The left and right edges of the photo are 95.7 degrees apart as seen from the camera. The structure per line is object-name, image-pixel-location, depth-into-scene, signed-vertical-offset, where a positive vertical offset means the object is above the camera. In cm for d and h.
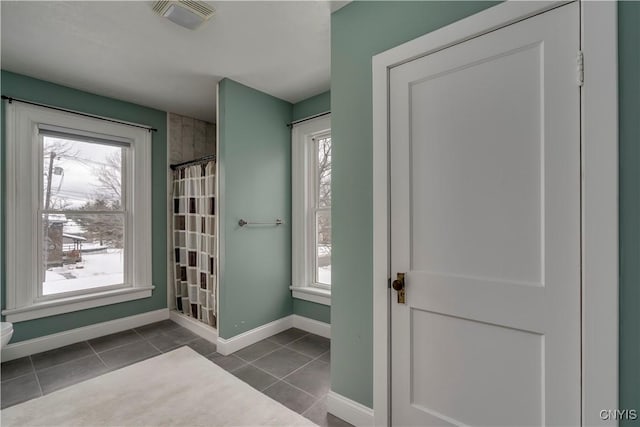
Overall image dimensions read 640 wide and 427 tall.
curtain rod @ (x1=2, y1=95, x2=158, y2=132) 244 +95
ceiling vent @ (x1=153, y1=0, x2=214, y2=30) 166 +119
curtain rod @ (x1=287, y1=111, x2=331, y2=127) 285 +94
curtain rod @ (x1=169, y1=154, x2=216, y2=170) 296 +54
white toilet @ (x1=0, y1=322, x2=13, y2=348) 204 -86
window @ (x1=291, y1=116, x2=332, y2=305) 306 -1
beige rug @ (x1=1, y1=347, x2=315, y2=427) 170 -123
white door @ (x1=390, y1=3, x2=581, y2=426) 108 -8
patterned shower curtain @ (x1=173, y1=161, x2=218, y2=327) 293 -33
